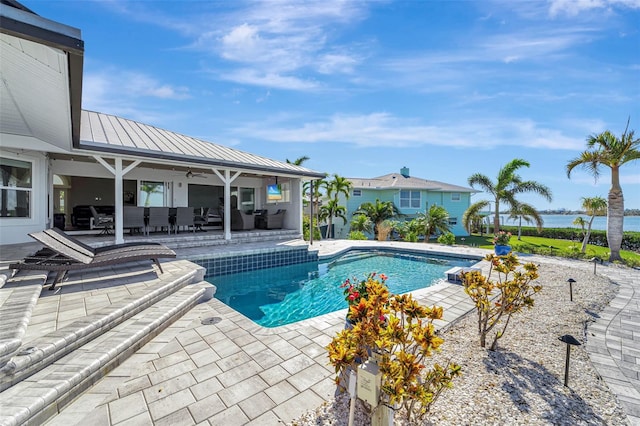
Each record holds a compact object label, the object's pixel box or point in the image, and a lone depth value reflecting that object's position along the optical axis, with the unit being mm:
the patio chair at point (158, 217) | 9594
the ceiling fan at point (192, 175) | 11827
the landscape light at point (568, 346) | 2795
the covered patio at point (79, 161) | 3291
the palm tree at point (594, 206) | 13898
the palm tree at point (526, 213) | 14867
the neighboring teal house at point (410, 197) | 22391
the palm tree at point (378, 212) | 18984
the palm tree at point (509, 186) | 14913
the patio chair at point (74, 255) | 4414
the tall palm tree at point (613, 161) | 10047
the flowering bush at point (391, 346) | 1896
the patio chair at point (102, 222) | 9067
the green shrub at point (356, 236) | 15344
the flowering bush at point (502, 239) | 10422
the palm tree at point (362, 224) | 17969
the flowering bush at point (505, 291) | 3525
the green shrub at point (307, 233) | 14391
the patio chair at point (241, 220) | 12305
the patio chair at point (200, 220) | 11008
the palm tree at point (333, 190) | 17875
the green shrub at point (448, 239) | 14159
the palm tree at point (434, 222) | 16578
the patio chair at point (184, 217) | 10297
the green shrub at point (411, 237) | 16359
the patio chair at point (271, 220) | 12898
